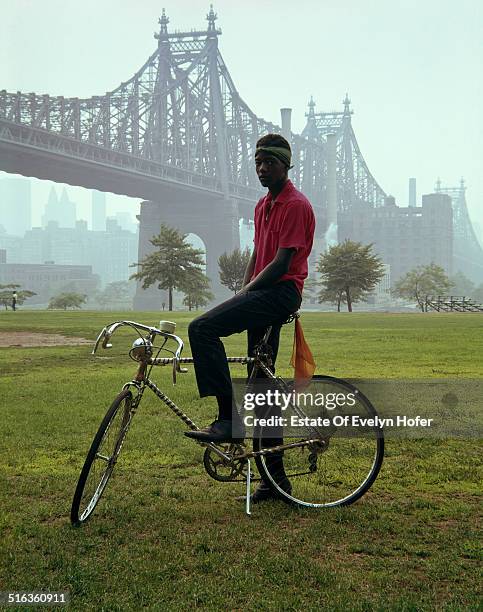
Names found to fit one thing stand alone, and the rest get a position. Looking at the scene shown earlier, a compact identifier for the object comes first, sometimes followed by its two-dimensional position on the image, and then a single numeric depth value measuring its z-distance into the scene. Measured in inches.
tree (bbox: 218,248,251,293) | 1936.5
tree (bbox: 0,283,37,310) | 2193.4
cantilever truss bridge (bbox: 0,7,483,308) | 1920.5
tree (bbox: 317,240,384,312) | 1750.7
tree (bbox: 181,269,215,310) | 1610.5
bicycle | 143.8
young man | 141.9
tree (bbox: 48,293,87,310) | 2477.9
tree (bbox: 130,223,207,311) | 1566.2
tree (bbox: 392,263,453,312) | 2500.0
